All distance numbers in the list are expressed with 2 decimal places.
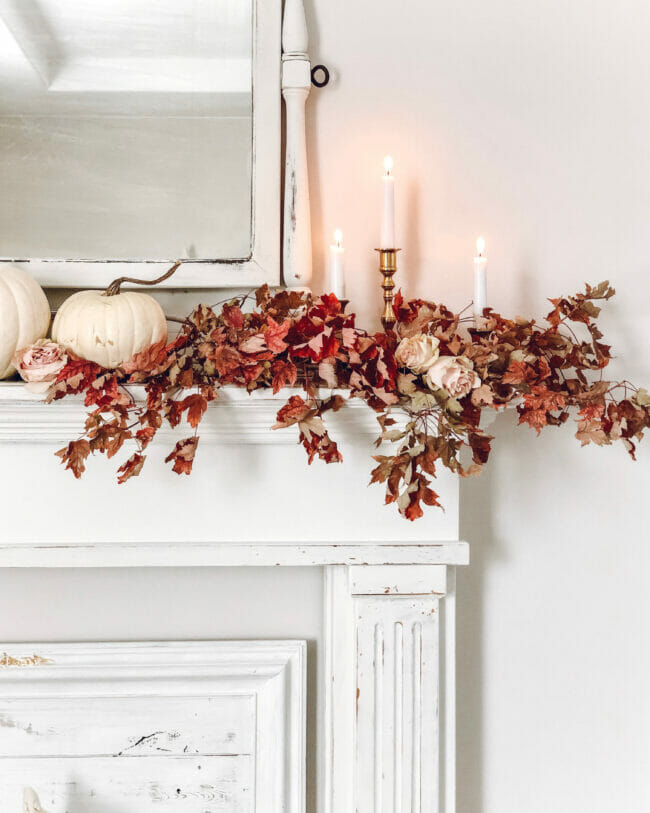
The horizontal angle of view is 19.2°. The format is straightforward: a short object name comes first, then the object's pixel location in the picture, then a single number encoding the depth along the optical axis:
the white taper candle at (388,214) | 3.05
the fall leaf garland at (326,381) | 2.90
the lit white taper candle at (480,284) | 3.06
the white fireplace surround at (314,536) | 3.01
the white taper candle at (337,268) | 3.07
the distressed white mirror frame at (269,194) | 3.11
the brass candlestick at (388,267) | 3.05
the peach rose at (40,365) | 2.89
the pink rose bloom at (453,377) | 2.90
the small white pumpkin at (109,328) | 2.91
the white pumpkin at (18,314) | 2.92
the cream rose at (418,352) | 2.91
